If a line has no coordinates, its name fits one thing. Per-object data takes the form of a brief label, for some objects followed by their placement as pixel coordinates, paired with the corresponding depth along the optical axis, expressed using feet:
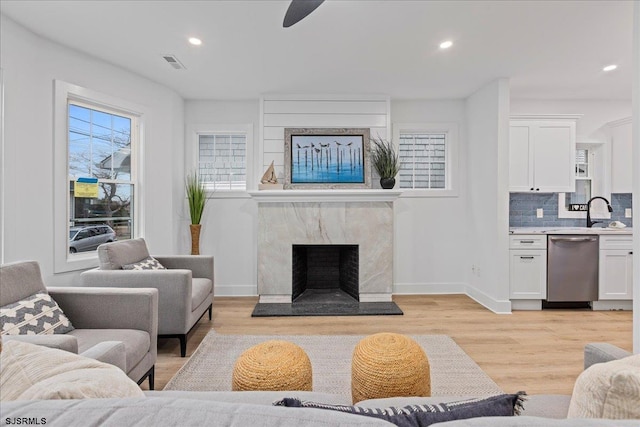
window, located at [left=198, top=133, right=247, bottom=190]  15.48
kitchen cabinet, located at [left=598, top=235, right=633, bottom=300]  13.00
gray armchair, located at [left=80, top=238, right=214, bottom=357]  8.82
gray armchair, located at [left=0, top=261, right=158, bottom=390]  6.26
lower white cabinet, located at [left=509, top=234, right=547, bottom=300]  13.01
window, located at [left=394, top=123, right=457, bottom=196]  15.69
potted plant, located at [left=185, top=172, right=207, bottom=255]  14.40
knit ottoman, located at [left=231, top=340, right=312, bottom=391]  4.51
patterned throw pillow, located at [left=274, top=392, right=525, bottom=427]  2.29
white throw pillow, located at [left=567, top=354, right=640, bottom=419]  2.39
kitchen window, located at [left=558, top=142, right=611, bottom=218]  15.01
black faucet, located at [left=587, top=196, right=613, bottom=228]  14.24
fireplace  13.85
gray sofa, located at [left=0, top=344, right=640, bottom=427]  1.79
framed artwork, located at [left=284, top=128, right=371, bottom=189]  14.55
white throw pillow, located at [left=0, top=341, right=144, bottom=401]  2.27
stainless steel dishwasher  13.00
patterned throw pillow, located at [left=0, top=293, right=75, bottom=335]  5.68
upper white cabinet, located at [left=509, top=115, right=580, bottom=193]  13.88
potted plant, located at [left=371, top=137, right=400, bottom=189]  14.12
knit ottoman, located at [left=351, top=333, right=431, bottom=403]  4.84
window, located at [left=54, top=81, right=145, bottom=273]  10.22
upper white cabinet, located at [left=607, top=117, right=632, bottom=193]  14.49
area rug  7.48
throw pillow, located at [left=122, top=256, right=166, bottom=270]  9.56
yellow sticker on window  10.88
